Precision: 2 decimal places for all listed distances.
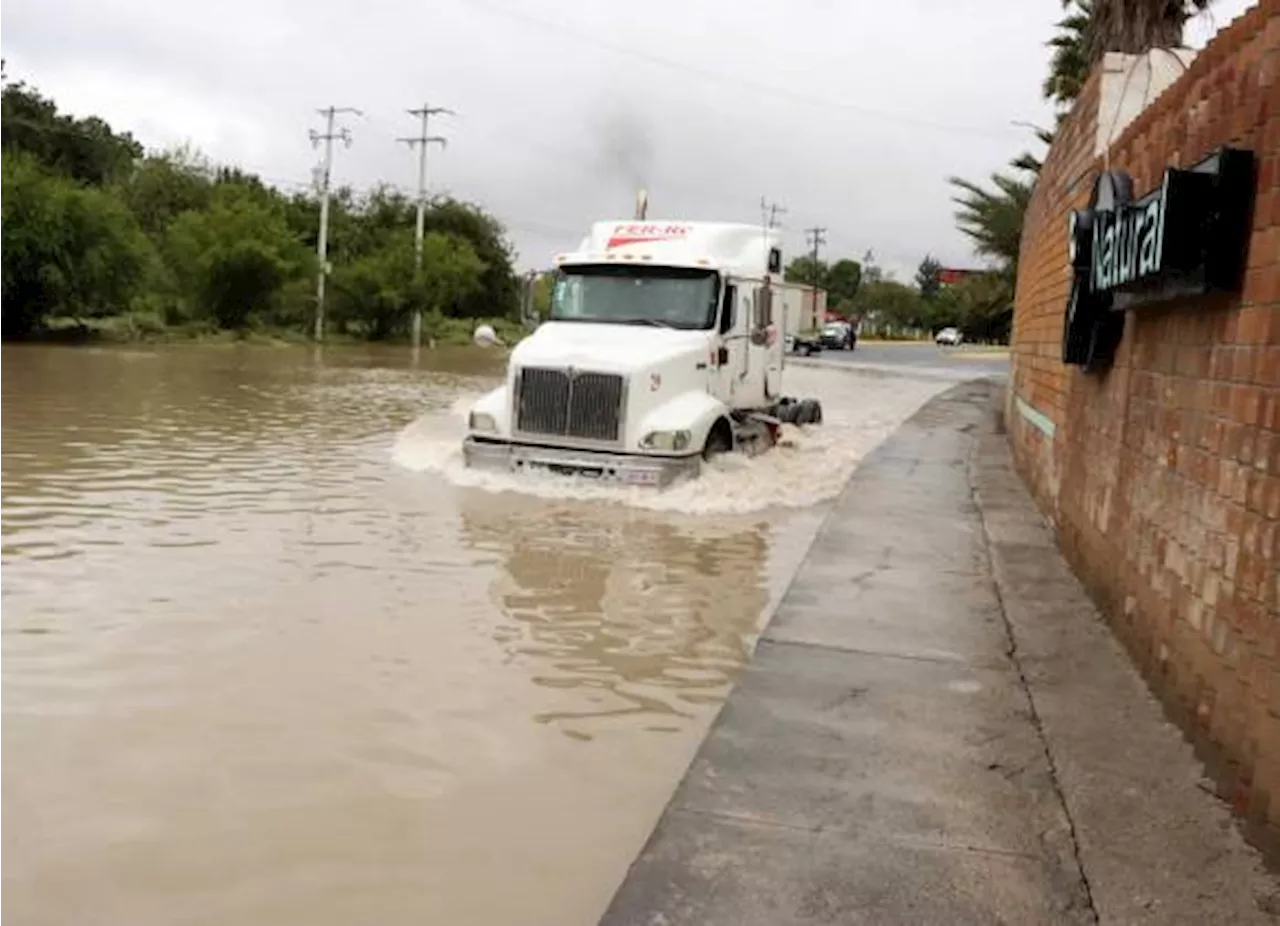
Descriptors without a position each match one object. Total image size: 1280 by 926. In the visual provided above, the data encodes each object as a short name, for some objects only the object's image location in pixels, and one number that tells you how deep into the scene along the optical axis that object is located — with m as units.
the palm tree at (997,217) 38.69
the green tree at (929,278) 148.00
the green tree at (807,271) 125.81
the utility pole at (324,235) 56.94
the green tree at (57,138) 63.22
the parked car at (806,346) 57.66
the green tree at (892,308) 134.25
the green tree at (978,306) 52.94
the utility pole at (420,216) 60.44
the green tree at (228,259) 51.62
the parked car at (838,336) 69.38
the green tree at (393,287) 59.81
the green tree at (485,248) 80.25
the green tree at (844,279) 144.38
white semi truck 12.69
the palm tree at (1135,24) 20.38
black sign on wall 4.77
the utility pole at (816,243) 125.41
